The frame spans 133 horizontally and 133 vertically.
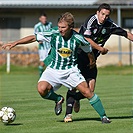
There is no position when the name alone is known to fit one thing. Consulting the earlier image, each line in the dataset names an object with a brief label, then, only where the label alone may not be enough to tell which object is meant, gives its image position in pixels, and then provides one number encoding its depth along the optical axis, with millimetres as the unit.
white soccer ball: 18016
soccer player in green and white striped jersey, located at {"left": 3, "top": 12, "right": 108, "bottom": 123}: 18312
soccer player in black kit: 19141
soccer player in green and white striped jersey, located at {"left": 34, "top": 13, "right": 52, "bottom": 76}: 41812
